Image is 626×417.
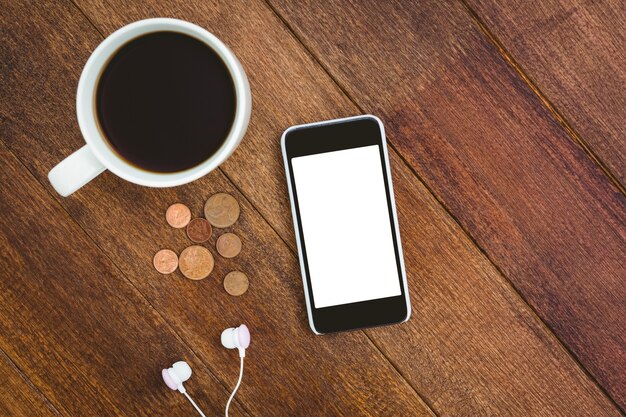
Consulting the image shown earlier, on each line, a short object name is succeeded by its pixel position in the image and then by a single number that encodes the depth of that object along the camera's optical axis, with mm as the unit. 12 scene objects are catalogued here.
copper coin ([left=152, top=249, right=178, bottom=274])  593
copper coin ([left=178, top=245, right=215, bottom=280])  592
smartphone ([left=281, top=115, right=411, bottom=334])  582
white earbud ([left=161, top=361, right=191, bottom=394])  578
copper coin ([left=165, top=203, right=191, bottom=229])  587
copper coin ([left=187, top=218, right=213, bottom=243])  588
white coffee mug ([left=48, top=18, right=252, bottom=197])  441
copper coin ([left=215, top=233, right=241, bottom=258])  591
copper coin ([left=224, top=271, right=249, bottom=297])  595
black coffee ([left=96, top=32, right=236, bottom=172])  479
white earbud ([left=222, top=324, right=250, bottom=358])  571
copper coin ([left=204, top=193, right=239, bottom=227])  586
